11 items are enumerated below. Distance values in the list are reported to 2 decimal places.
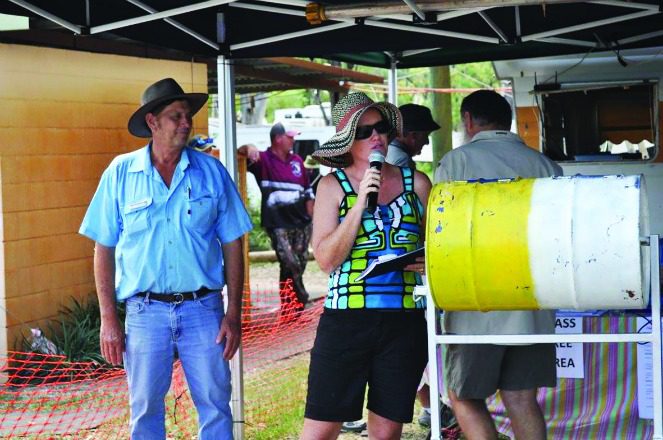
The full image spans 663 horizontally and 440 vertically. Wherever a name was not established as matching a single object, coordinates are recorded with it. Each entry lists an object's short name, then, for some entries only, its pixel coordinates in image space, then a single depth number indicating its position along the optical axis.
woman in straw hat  4.12
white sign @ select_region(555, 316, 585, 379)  5.85
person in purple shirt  11.28
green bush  8.73
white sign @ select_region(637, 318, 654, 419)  5.13
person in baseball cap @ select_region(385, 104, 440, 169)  6.29
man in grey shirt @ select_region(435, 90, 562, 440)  4.64
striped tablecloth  5.85
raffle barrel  3.38
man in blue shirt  4.60
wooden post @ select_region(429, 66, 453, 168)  14.23
